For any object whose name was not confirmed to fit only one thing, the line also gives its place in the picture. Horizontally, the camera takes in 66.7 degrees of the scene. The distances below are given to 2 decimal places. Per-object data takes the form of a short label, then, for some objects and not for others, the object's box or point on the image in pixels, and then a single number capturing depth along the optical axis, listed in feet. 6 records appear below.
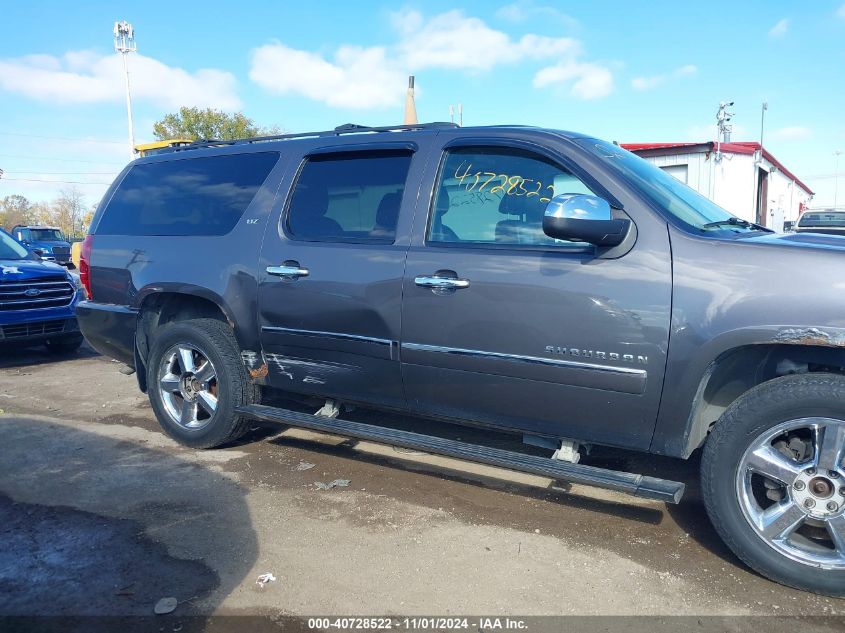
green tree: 116.47
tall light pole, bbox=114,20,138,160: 124.98
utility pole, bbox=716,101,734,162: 76.85
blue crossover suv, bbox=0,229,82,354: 24.59
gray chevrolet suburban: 9.12
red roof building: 60.70
